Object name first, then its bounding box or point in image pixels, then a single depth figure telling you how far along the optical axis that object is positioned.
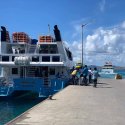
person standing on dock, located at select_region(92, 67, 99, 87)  13.44
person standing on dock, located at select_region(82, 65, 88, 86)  14.46
